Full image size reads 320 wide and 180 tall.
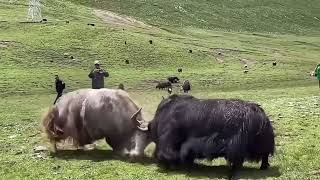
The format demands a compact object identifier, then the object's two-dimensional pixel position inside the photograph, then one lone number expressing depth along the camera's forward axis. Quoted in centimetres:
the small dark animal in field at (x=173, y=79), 4635
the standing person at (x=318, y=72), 4288
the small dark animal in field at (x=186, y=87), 4110
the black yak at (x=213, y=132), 1570
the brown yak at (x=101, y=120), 1805
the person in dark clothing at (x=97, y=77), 3184
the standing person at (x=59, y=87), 3569
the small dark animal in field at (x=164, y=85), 4380
